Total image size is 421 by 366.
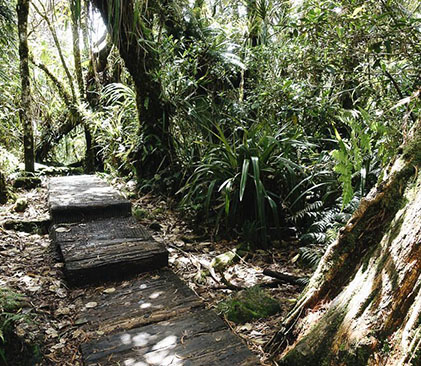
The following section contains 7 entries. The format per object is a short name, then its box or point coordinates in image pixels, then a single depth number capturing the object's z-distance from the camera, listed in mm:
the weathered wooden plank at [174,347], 1790
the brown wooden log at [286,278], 2514
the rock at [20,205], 4109
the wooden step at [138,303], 2166
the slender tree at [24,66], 4875
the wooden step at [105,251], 2654
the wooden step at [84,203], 3572
